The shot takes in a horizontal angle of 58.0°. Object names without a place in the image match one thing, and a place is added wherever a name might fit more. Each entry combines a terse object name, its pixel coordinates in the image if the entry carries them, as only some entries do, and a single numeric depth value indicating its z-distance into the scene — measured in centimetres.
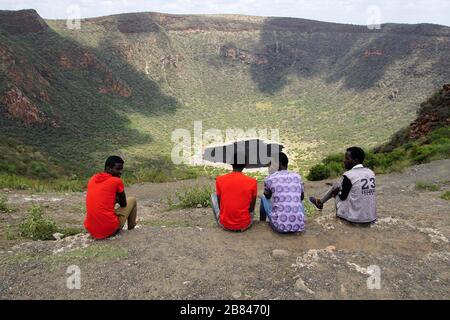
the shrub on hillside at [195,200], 1126
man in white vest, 634
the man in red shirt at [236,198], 600
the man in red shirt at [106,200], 589
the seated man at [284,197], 603
